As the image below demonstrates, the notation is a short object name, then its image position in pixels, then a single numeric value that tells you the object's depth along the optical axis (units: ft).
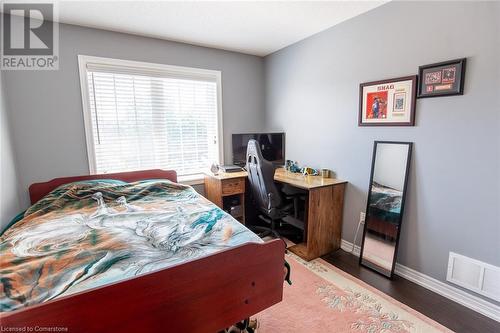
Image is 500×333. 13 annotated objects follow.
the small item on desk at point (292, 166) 10.04
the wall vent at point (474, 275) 5.30
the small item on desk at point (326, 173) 8.91
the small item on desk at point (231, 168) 9.99
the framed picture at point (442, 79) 5.50
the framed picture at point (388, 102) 6.45
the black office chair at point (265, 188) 8.04
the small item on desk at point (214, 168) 10.06
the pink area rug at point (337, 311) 5.18
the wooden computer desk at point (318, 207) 7.77
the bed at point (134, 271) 2.64
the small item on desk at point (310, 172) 9.36
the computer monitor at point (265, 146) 10.84
